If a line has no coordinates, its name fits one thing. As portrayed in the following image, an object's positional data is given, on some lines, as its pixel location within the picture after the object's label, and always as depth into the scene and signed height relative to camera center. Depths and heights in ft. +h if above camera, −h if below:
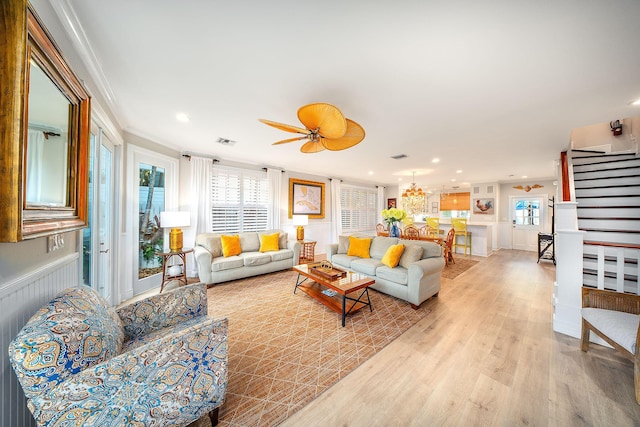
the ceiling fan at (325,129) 5.66 +2.61
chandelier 20.20 +1.50
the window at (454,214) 27.91 +0.12
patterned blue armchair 2.83 -2.52
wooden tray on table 9.23 -2.70
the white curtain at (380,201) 27.81 +1.74
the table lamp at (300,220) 17.56 -0.55
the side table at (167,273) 11.48 -3.32
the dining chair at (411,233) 17.44 -1.62
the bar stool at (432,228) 19.45 -1.27
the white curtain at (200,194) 13.84 +1.24
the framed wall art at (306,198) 19.27 +1.50
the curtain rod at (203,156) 13.63 +3.75
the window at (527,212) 22.99 +0.40
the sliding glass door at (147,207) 10.57 +0.31
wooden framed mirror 2.79 +1.31
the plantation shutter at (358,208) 24.39 +0.71
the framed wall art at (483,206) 24.67 +1.08
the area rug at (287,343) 4.91 -4.31
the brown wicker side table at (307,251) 17.28 -3.27
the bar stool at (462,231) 20.57 -1.61
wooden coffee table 8.36 -3.48
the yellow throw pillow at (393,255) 10.64 -2.12
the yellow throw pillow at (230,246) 13.34 -2.12
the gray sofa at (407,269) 9.28 -2.74
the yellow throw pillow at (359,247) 12.98 -2.06
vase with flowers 13.64 -0.24
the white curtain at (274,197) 17.60 +1.37
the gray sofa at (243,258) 11.94 -2.83
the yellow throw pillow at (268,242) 14.76 -2.08
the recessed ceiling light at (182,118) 8.89 +4.11
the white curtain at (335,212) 22.66 +0.19
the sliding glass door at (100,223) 7.41 -0.45
